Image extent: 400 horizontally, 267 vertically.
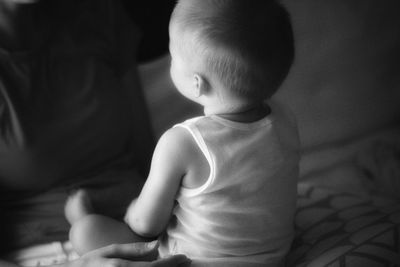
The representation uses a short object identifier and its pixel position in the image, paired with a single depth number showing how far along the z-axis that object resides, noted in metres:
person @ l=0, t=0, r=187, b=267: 0.99
